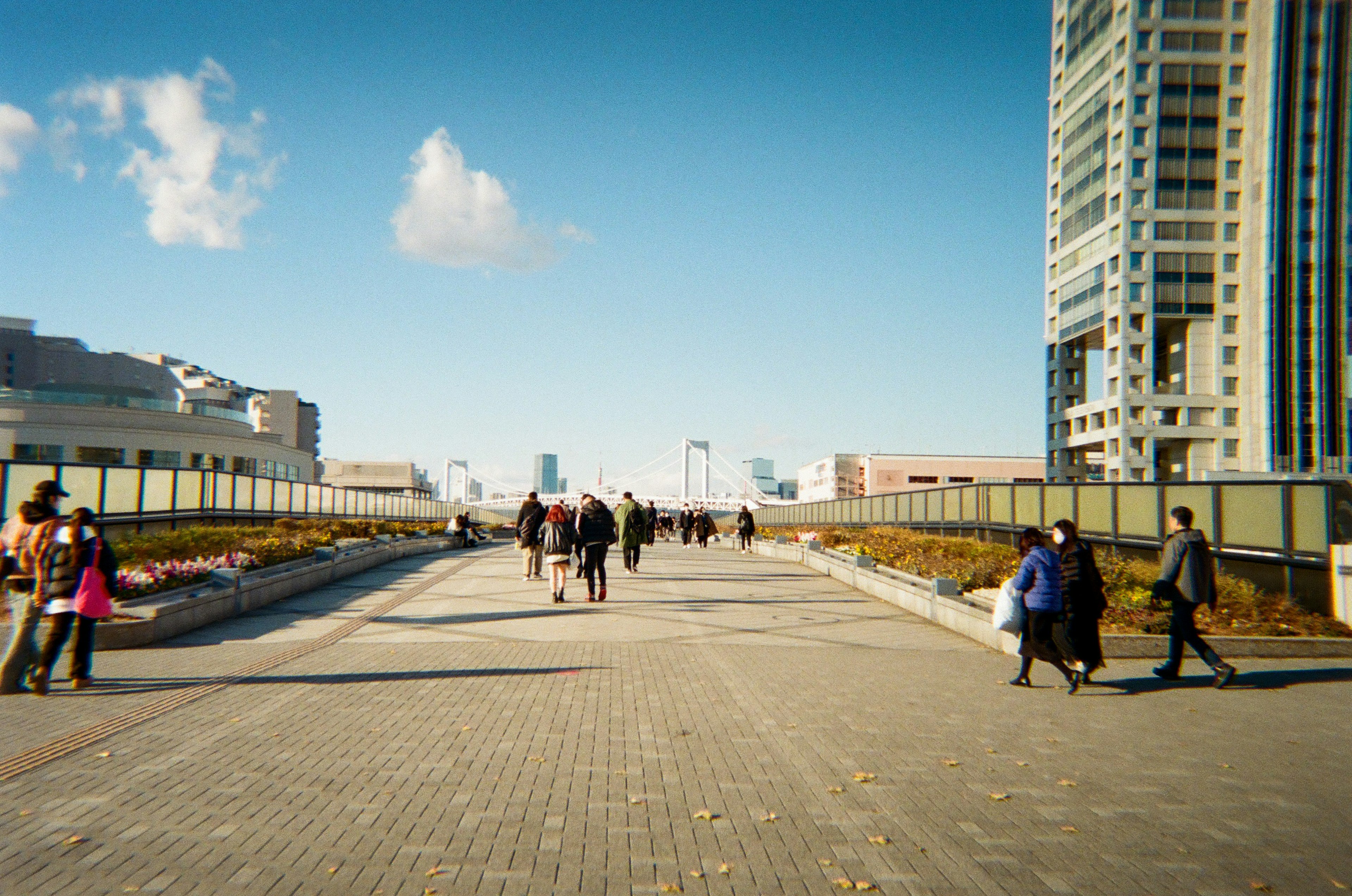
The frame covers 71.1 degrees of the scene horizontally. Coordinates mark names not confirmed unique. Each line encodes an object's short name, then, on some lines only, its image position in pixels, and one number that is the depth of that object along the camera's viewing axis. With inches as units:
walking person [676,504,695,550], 1395.2
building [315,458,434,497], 6781.5
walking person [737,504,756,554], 1213.7
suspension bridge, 4736.7
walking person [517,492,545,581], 646.5
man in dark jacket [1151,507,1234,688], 323.3
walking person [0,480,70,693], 298.2
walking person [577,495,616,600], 563.8
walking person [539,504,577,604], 556.1
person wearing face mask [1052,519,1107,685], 321.1
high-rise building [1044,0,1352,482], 2511.1
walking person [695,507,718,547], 1320.1
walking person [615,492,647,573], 732.7
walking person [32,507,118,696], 300.7
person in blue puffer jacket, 320.2
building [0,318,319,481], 2546.8
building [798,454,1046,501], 5442.9
